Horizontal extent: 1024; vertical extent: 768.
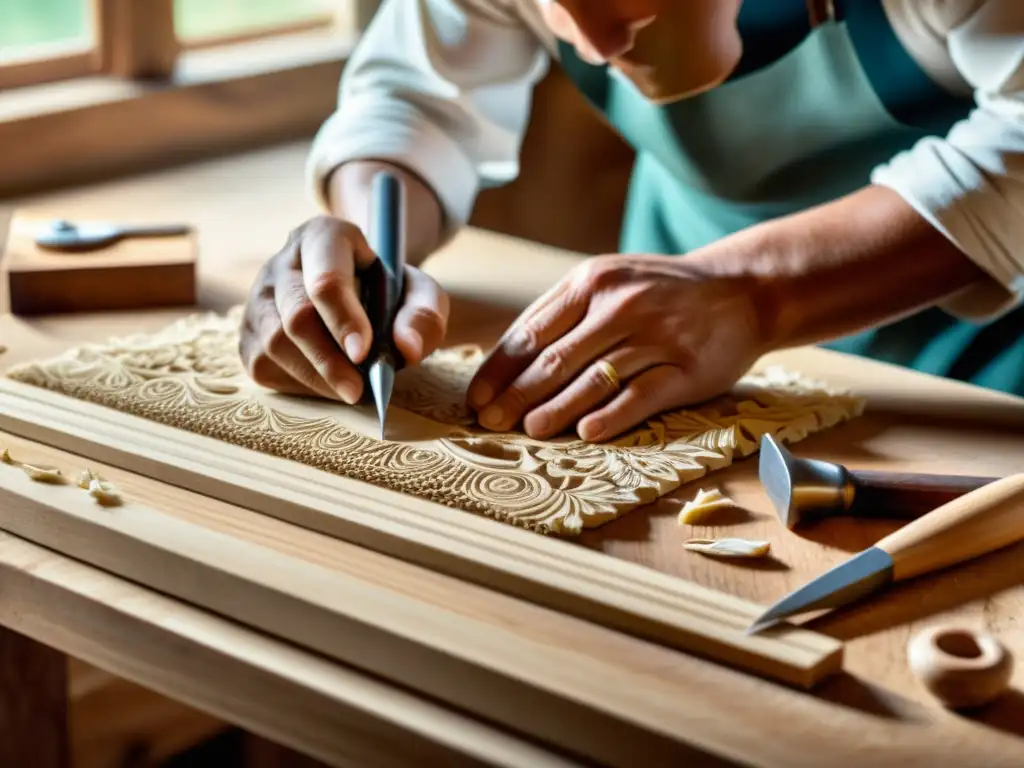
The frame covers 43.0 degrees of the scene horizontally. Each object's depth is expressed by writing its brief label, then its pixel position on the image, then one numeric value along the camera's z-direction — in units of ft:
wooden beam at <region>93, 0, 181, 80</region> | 6.30
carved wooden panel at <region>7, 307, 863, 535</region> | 2.98
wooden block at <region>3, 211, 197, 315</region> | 4.16
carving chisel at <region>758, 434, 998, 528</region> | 2.93
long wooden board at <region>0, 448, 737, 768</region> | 2.31
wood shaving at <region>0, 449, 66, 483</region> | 3.04
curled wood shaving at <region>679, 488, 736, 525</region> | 2.95
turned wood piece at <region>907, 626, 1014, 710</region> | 2.27
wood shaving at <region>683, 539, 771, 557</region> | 2.80
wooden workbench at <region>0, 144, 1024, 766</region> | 2.28
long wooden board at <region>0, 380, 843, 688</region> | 2.45
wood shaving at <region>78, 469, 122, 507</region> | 2.95
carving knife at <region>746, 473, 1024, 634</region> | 2.53
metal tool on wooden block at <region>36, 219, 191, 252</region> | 4.33
